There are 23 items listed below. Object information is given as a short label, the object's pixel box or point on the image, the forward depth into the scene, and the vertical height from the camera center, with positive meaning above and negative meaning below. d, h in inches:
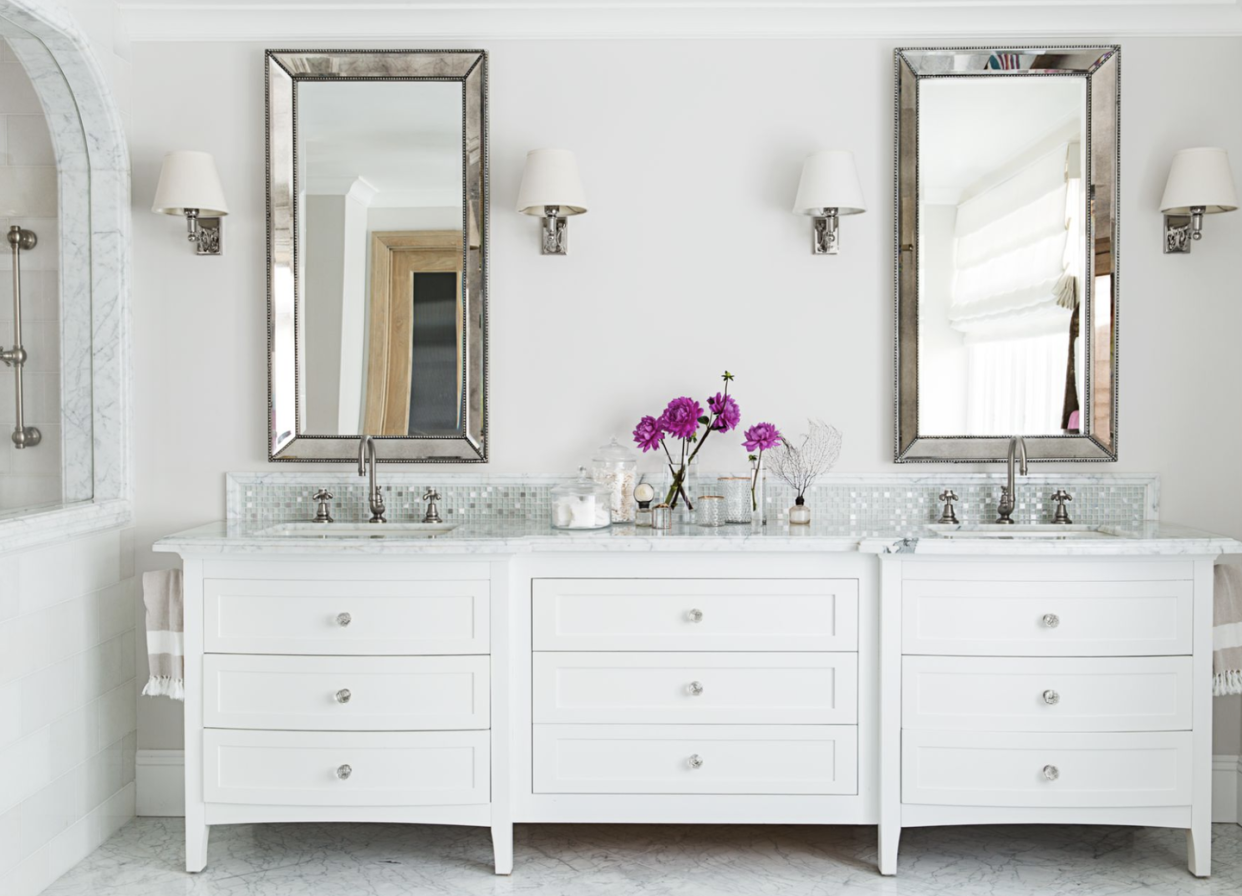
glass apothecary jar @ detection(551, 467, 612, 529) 99.4 -8.8
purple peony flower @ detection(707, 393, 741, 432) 105.0 +1.1
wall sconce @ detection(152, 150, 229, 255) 104.3 +25.4
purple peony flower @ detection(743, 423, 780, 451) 104.3 -1.4
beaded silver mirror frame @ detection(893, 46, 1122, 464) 108.8 +22.8
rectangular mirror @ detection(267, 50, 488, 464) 110.1 +19.3
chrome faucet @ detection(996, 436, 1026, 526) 106.1 -7.8
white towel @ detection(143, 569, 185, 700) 98.3 -21.4
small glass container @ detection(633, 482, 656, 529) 104.0 -8.5
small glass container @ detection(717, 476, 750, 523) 106.0 -8.4
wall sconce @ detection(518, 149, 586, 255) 104.3 +25.6
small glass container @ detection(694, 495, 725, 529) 104.3 -9.5
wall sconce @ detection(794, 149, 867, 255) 104.6 +26.0
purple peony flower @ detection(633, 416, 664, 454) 104.5 -1.0
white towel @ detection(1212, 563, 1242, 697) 96.4 -21.3
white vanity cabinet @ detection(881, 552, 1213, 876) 92.8 -25.0
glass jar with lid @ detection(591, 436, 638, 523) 105.9 -6.2
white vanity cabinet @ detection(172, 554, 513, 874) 93.6 -25.6
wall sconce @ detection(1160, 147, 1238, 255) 104.0 +26.1
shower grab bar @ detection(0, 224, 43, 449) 104.5 +9.5
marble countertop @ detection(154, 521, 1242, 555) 91.4 -11.5
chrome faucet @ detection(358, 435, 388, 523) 108.2 -5.0
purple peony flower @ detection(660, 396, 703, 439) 103.3 +0.6
